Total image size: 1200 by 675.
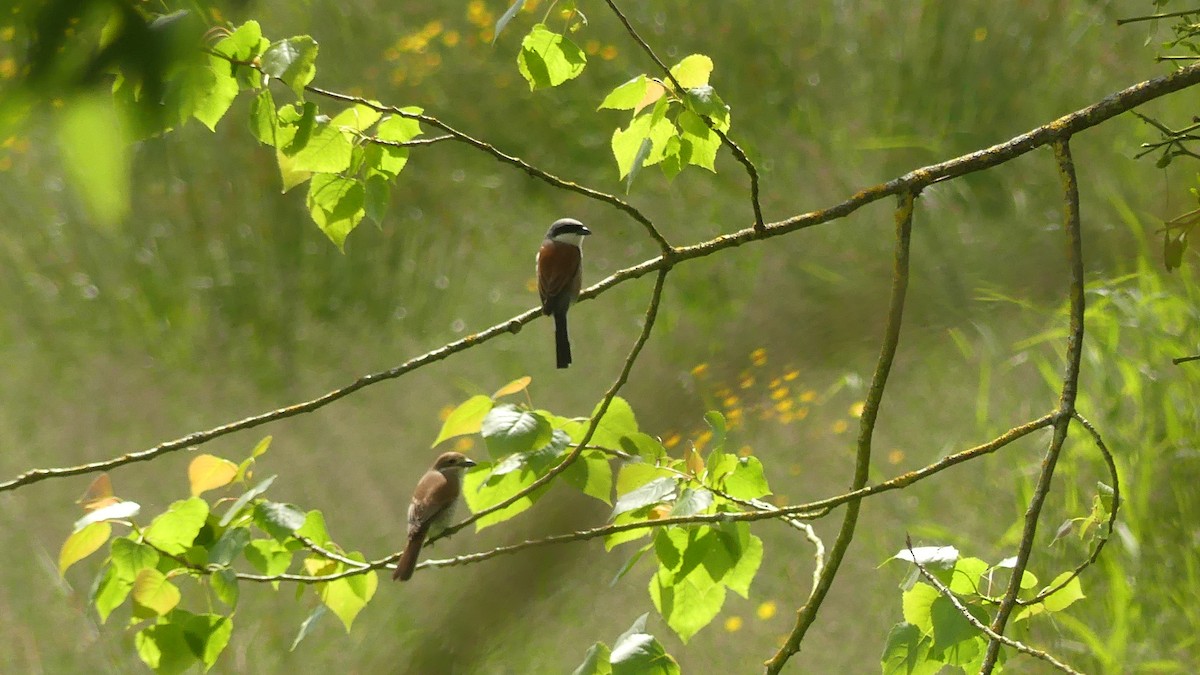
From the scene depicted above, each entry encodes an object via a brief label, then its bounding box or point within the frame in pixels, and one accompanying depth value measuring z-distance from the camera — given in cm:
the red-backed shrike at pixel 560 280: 2087
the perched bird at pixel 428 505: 2098
